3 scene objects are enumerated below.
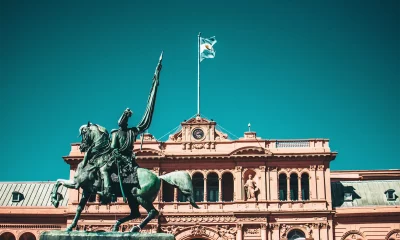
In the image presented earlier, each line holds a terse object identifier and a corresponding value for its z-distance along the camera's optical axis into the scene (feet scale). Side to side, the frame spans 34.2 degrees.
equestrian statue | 69.41
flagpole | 222.36
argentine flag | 228.82
